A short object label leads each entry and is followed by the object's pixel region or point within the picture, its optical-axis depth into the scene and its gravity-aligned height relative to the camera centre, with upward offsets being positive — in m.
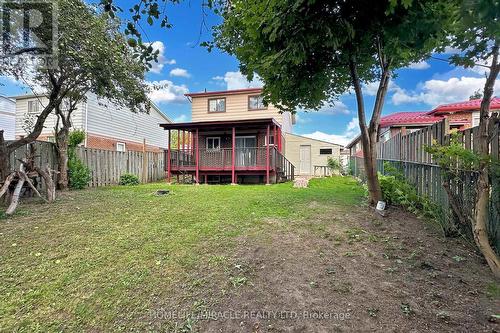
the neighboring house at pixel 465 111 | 12.34 +2.50
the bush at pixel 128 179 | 13.01 -0.53
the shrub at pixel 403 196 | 4.65 -0.56
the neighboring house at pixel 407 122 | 13.45 +2.20
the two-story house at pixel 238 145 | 13.45 +1.43
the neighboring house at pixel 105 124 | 16.80 +2.99
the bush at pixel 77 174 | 10.18 -0.24
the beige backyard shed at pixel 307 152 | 21.31 +1.15
